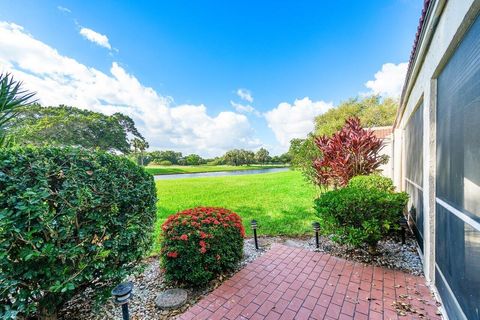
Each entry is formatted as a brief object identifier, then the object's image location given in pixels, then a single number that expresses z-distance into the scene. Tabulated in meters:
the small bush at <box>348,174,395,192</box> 4.83
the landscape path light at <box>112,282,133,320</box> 1.90
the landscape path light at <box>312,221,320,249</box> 4.13
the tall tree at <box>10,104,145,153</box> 26.89
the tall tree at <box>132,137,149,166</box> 44.75
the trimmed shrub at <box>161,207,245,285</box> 2.87
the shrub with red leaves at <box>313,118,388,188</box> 5.81
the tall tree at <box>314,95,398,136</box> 23.62
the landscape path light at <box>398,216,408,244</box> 3.99
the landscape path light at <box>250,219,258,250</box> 4.18
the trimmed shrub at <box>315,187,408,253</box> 3.29
